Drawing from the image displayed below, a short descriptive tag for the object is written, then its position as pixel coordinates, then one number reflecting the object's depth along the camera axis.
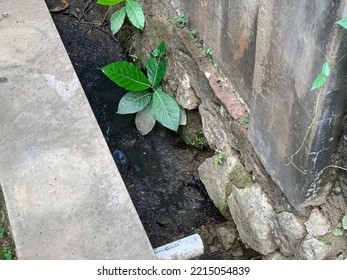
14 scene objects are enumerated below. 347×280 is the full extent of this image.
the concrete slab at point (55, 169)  2.55
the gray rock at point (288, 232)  2.72
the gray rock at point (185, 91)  3.55
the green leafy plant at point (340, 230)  2.53
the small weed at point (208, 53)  3.32
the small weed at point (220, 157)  3.23
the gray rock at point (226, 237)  3.29
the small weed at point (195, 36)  3.44
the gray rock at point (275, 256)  2.95
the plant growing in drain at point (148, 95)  3.56
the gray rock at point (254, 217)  2.95
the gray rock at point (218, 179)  3.22
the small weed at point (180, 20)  3.55
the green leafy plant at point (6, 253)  2.76
